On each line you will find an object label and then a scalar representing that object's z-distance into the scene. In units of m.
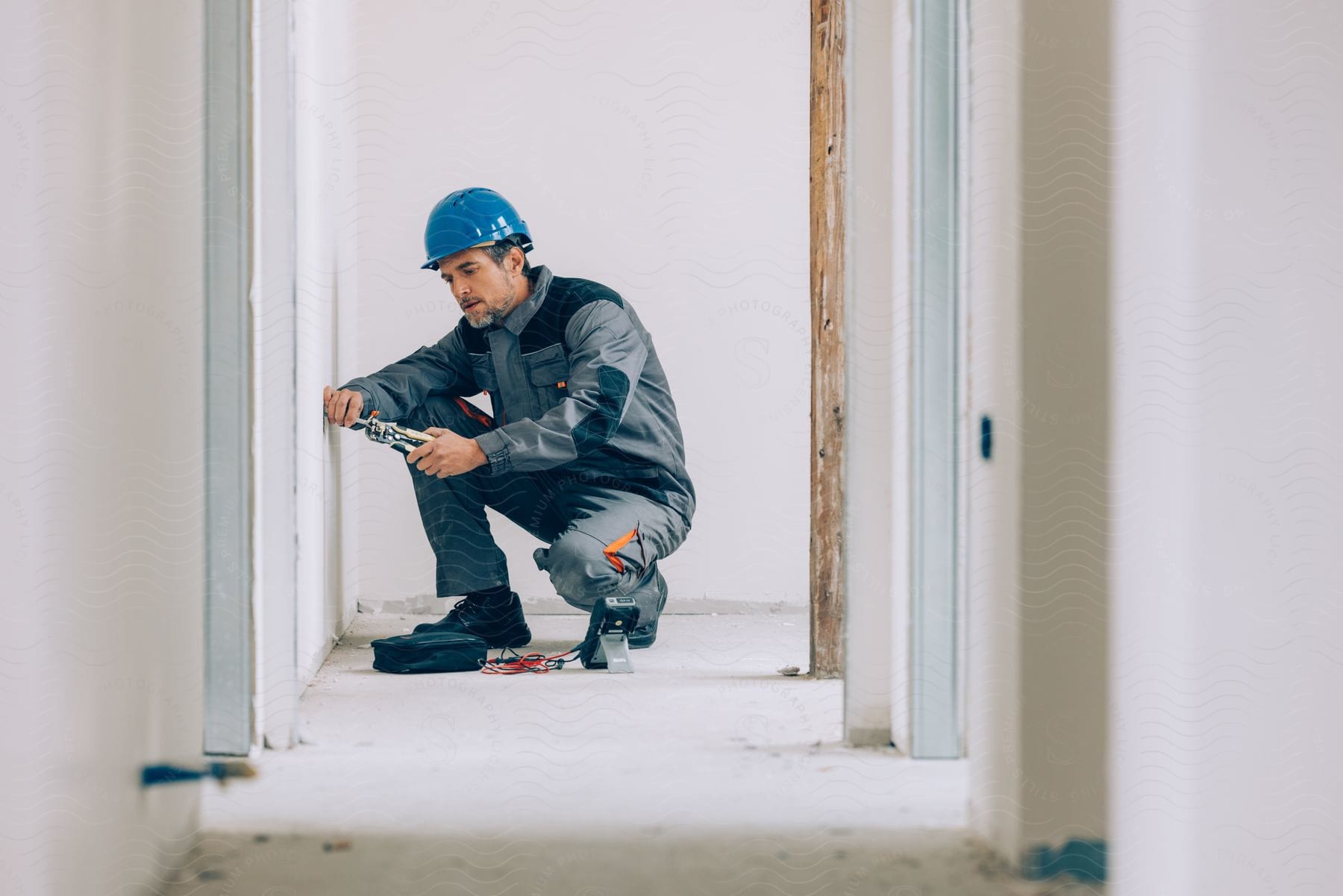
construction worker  7.83
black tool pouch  7.63
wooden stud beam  7.67
